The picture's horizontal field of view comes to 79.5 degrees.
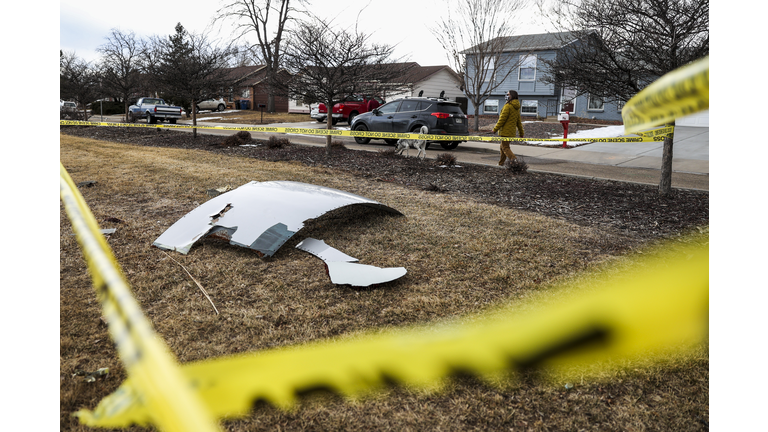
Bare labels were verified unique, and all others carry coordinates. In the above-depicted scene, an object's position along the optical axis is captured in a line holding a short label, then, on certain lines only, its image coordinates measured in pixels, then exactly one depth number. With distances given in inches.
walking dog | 444.1
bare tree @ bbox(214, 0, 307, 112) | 1518.2
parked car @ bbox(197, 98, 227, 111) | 1732.3
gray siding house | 1136.2
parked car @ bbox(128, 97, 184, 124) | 1021.8
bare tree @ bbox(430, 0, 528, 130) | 784.3
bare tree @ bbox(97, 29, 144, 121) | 1027.3
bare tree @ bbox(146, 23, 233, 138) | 669.3
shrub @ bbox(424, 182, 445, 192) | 312.0
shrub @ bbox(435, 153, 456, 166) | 408.8
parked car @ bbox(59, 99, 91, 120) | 1062.4
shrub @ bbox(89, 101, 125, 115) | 1727.4
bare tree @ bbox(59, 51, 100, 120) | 1068.5
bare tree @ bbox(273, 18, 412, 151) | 449.4
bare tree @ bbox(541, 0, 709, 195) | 255.1
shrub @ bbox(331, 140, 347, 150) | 528.3
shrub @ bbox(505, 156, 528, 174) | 378.9
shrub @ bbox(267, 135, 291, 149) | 522.0
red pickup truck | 974.2
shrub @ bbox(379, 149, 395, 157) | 467.5
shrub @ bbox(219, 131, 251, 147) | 567.2
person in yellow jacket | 413.1
